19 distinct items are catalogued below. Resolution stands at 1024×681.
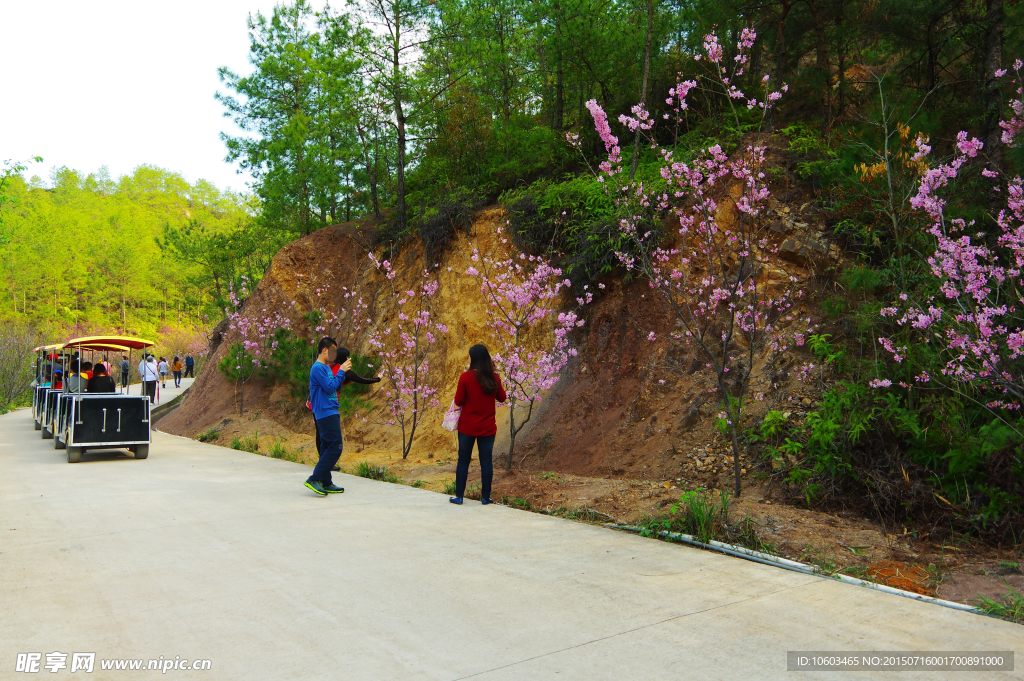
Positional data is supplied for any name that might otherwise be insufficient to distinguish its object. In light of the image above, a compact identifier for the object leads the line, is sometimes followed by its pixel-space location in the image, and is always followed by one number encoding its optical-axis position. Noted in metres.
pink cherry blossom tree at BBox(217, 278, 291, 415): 19.86
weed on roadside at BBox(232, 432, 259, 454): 14.74
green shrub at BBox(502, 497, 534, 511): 7.96
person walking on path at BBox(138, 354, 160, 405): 17.55
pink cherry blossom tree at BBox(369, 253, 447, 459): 13.14
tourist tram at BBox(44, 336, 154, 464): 12.68
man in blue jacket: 8.81
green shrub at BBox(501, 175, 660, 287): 12.28
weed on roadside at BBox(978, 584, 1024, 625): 4.27
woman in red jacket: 8.06
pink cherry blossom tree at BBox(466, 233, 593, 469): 10.42
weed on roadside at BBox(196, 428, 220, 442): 17.06
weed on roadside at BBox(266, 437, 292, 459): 13.22
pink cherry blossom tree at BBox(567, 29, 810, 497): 7.46
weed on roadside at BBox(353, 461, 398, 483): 10.15
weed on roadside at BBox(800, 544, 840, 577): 5.27
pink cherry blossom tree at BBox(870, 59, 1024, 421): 6.00
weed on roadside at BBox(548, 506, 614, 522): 7.18
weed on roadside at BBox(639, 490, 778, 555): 6.03
